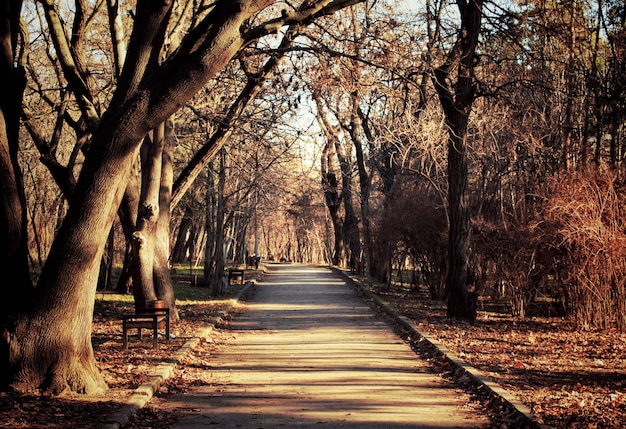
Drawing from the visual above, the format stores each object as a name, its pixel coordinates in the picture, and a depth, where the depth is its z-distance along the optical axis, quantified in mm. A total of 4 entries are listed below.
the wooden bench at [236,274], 33588
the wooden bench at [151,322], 13023
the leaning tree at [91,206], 9062
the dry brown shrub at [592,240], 14859
